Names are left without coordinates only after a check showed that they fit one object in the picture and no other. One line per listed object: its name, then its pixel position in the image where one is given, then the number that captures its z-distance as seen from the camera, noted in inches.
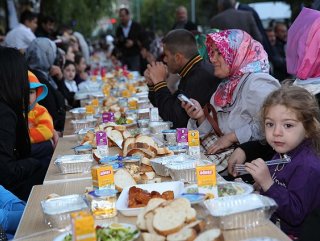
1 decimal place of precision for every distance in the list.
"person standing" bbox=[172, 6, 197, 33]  395.9
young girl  96.0
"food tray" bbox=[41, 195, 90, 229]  85.4
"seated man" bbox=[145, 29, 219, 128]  177.8
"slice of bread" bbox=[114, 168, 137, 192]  100.3
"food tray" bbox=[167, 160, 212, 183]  106.4
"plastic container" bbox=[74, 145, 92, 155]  138.8
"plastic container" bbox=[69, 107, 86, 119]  203.9
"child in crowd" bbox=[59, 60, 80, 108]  301.7
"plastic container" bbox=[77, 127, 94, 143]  161.9
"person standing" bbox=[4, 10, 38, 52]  361.7
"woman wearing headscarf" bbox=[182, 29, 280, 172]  142.9
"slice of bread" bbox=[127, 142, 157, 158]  123.1
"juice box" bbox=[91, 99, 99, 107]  216.2
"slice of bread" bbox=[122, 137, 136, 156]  130.5
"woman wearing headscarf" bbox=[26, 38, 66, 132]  234.8
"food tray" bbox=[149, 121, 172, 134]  161.5
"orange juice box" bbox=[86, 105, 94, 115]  197.3
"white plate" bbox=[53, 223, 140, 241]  76.0
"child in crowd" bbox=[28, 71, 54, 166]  176.7
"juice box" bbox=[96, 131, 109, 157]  131.9
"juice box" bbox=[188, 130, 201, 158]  124.6
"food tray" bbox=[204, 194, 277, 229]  77.1
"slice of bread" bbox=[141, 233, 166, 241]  71.3
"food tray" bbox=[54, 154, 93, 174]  122.8
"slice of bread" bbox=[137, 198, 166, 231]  74.9
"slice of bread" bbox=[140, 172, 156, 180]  107.8
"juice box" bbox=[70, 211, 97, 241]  69.6
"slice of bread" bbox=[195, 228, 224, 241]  69.6
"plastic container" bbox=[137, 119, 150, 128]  168.4
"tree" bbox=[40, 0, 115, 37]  715.4
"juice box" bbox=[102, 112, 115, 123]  174.9
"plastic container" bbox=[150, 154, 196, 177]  111.9
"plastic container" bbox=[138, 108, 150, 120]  183.0
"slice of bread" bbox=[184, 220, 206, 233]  71.6
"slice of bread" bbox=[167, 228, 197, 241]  69.9
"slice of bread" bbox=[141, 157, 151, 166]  115.8
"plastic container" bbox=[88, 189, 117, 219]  87.8
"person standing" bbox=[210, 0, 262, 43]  272.4
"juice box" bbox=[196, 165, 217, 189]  90.2
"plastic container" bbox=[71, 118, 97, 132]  179.9
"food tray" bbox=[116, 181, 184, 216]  87.9
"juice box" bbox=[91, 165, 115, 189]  95.4
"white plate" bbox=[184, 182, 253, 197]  89.1
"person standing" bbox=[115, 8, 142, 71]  482.6
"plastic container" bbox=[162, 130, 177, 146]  144.9
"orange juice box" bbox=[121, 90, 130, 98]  236.1
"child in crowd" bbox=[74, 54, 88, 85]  377.7
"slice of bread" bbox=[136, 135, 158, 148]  129.9
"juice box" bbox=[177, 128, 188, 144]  131.0
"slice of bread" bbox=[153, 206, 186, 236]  71.2
